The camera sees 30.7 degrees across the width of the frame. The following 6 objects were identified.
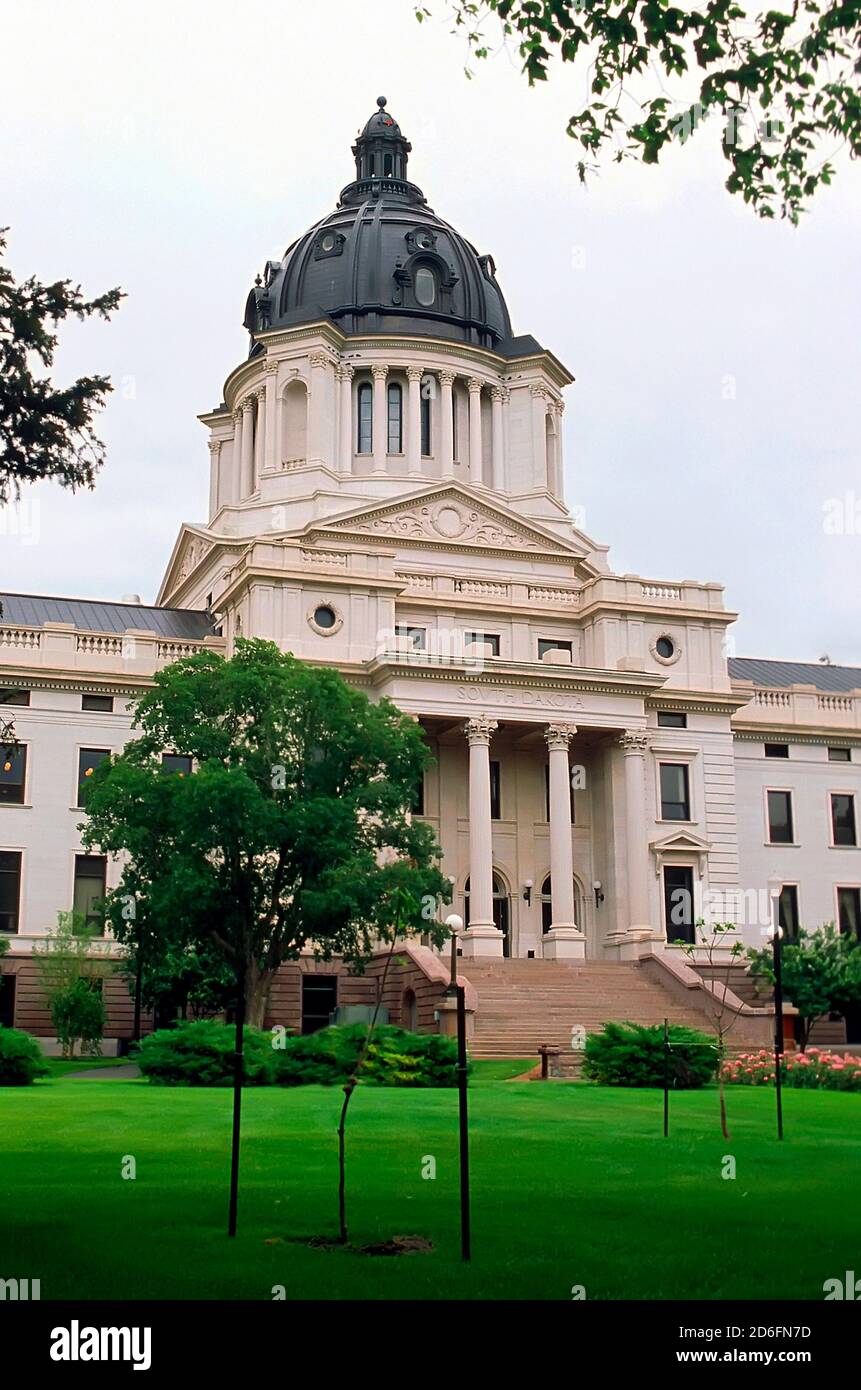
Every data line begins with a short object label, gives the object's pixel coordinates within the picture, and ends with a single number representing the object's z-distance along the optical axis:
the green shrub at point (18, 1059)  32.81
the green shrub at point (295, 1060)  33.16
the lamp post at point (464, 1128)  12.28
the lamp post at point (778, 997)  25.40
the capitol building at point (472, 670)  54.09
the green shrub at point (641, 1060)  33.66
